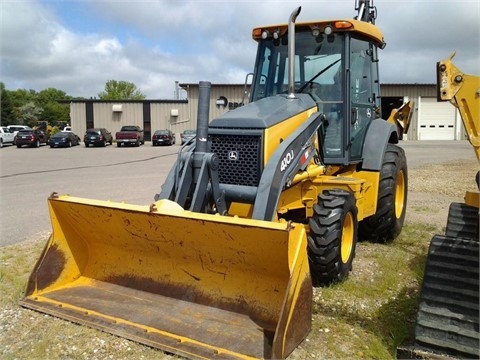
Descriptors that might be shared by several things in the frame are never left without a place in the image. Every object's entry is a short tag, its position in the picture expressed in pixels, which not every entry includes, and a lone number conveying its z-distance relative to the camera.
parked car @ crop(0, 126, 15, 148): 37.50
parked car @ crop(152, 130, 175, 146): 38.12
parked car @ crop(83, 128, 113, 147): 37.03
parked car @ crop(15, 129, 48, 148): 36.44
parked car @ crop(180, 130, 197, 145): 37.57
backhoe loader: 3.77
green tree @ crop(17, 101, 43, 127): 72.44
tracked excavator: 3.20
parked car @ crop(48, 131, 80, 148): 36.50
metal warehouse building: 42.38
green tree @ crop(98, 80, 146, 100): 95.19
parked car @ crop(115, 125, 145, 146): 37.19
